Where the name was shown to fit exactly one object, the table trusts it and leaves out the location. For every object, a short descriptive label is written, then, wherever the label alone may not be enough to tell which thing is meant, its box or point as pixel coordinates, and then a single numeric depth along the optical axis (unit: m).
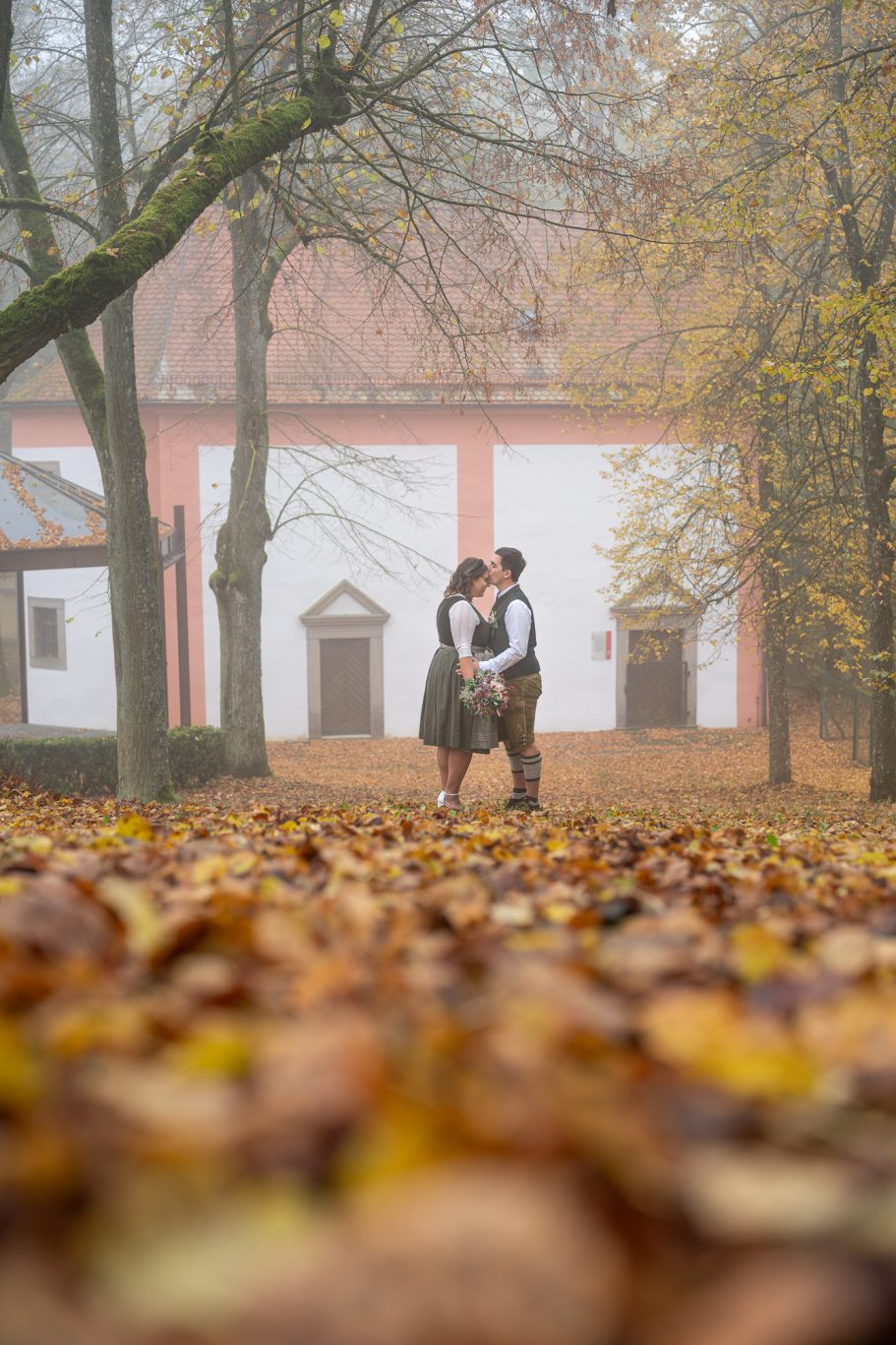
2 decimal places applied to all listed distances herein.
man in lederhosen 8.77
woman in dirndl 8.71
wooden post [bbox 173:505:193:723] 18.39
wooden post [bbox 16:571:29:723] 21.97
